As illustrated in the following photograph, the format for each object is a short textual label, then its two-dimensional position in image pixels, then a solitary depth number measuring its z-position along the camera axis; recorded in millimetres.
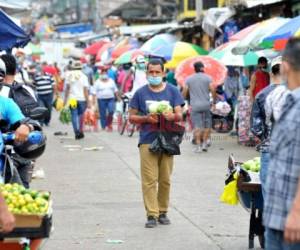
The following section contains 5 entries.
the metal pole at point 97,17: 77000
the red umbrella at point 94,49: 50781
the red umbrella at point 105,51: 43956
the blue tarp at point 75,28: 79062
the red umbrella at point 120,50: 38750
